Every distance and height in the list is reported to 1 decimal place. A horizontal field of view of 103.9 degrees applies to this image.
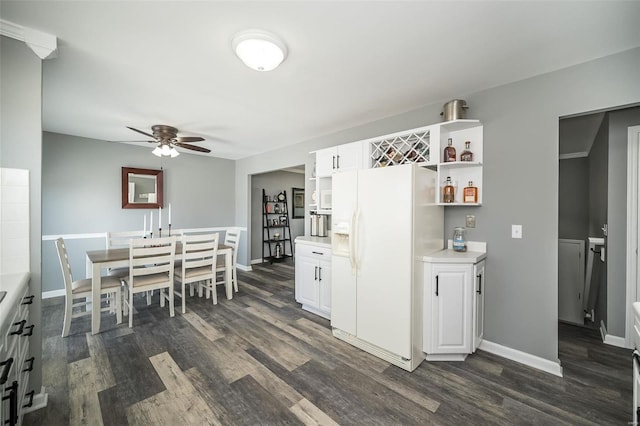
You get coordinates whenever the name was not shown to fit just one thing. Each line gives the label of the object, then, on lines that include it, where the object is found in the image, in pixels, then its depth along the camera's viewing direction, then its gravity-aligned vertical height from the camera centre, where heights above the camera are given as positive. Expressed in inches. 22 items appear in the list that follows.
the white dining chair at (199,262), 130.3 -27.3
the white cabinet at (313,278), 121.7 -33.9
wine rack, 104.8 +28.3
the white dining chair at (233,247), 153.6 -22.7
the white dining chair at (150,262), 113.6 -25.8
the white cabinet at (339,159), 123.0 +27.7
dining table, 105.2 -23.6
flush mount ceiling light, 65.6 +44.2
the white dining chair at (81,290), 102.7 -34.6
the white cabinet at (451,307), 86.6 -32.9
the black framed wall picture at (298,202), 280.8 +10.3
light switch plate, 89.5 -6.7
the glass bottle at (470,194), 96.4 +7.1
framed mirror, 176.1 +16.7
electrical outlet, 99.7 -3.5
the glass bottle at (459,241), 98.3 -11.3
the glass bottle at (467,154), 96.5 +22.5
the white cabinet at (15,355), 42.5 -29.2
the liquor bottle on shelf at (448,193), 99.7 +7.7
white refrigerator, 83.9 -15.3
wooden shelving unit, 251.6 -18.3
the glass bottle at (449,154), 97.7 +22.8
